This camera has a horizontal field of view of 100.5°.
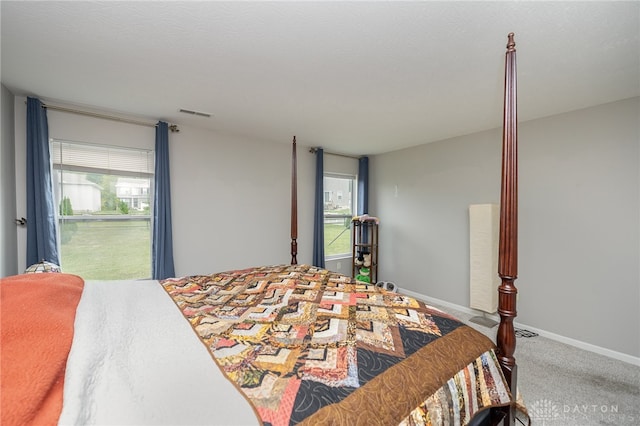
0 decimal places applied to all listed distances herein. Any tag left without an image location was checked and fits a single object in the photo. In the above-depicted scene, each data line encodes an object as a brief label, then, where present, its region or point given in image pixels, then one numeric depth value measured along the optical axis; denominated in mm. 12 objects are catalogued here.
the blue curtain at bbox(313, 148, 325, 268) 4453
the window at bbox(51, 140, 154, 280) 2793
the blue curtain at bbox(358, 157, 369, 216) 5078
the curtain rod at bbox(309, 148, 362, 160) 4450
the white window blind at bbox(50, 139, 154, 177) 2741
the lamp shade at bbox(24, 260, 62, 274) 2217
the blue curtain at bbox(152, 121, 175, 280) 3078
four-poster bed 690
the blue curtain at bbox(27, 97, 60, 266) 2473
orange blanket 595
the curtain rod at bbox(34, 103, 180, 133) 2623
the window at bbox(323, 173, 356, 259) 4902
